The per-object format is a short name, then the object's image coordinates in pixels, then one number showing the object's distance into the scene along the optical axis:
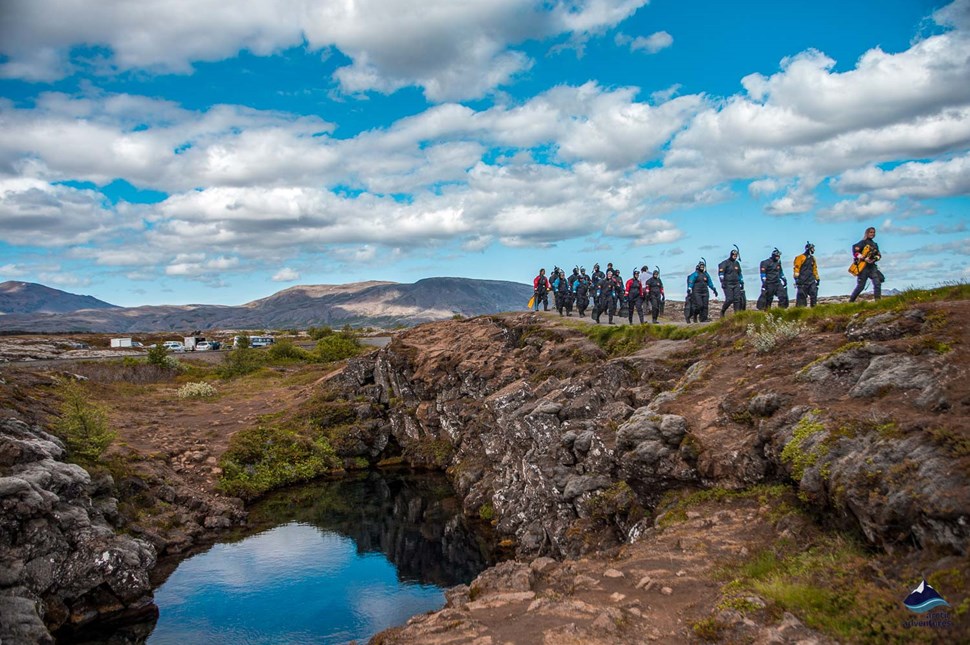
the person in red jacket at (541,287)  47.75
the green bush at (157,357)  71.13
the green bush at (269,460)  38.59
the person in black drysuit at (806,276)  28.02
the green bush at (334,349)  85.75
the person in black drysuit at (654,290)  37.82
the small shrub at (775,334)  22.41
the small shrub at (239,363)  71.81
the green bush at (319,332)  109.40
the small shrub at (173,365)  72.03
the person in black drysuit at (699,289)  32.69
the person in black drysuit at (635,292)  35.81
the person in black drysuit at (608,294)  38.34
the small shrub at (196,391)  57.22
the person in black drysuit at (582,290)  45.66
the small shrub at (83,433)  30.91
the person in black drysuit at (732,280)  31.28
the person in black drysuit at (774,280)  29.72
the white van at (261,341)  129.04
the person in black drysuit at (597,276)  40.43
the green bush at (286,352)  83.96
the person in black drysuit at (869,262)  23.66
